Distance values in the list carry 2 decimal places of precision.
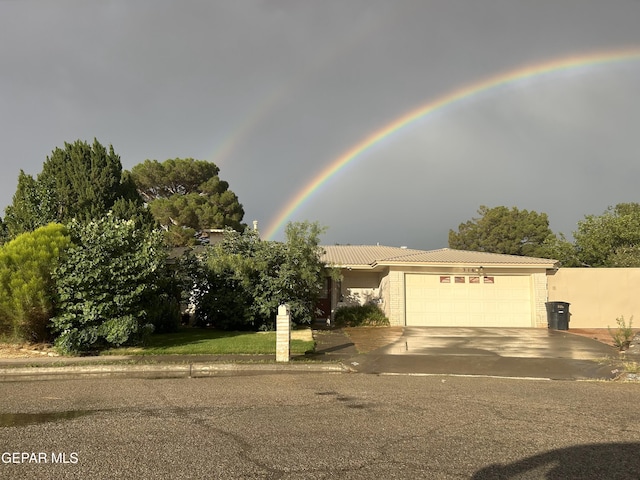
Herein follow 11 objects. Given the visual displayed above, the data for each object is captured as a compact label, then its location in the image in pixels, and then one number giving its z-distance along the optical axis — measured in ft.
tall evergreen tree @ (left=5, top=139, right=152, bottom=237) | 64.64
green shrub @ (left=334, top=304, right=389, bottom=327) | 64.90
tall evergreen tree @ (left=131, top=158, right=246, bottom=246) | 116.78
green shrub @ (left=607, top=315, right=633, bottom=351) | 42.83
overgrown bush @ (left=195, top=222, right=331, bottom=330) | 54.75
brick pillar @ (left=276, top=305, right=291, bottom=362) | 35.91
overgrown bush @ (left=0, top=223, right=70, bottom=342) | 38.58
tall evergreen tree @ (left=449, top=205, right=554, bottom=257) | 154.61
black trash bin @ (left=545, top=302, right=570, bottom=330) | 62.49
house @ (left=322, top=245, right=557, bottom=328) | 65.77
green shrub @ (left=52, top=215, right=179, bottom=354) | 39.60
